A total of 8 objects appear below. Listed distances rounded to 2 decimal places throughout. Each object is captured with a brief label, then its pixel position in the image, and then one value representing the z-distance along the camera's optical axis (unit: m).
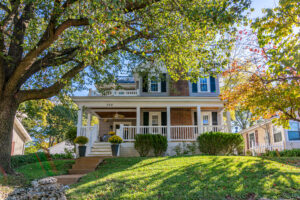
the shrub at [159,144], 12.30
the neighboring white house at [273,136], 15.89
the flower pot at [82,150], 11.71
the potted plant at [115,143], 12.12
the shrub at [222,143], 12.05
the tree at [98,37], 6.36
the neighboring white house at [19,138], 18.74
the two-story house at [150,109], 13.43
